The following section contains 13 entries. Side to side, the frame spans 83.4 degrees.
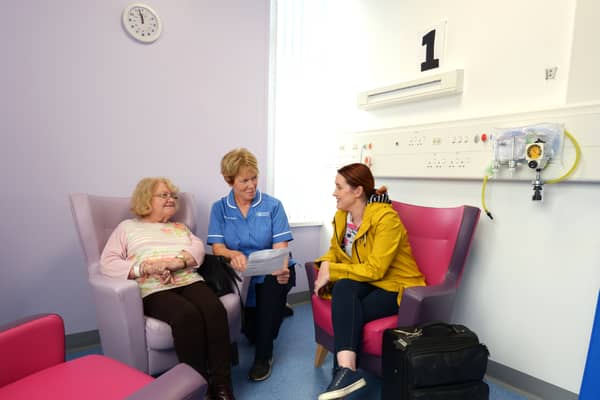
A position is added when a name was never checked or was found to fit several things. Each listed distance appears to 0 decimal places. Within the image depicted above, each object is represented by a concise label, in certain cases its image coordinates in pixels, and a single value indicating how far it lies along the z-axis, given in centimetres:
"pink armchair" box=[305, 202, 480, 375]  147
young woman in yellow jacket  149
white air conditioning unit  190
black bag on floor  128
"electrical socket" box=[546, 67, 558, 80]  157
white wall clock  205
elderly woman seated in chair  149
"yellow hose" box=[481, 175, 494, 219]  177
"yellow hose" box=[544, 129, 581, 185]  147
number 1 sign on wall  199
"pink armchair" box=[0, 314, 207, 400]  102
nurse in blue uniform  183
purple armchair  143
